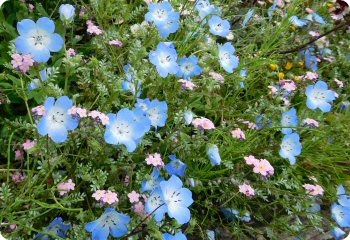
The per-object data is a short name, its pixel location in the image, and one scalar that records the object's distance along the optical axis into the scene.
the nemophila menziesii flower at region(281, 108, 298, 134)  0.36
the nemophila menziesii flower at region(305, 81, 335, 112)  0.37
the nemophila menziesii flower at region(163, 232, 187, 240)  0.27
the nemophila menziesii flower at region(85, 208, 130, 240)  0.26
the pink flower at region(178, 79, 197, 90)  0.33
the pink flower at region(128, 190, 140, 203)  0.27
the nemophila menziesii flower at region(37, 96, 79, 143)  0.25
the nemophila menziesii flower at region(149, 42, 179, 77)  0.31
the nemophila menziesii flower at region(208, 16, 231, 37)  0.39
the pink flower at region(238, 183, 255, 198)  0.30
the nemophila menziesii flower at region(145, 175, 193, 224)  0.27
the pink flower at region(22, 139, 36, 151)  0.28
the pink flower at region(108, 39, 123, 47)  0.34
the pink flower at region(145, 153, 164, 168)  0.29
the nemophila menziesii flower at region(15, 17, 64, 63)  0.28
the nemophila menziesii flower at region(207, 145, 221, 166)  0.30
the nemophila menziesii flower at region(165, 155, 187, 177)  0.31
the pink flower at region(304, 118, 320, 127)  0.36
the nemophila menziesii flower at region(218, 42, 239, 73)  0.36
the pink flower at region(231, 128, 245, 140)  0.33
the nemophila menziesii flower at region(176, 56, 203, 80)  0.34
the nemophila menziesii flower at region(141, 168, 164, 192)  0.29
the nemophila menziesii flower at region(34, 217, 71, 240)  0.27
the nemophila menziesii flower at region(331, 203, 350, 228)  0.34
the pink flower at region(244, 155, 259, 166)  0.31
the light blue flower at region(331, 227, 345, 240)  0.33
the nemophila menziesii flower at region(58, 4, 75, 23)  0.28
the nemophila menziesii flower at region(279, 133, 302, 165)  0.34
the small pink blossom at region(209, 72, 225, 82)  0.35
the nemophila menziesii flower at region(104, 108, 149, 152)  0.27
